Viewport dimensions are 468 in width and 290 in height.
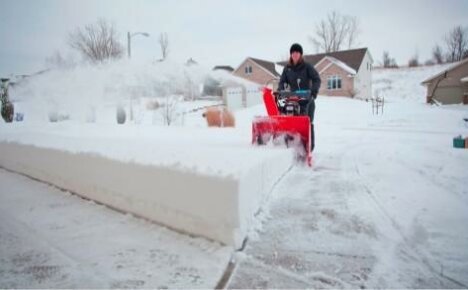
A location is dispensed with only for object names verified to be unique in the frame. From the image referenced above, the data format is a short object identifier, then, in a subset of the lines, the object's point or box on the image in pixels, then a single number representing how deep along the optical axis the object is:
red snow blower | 6.07
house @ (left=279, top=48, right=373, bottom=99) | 39.69
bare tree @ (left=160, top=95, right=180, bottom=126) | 16.50
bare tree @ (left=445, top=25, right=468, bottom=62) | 54.61
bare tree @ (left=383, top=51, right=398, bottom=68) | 82.25
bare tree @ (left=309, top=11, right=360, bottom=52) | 68.12
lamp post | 23.53
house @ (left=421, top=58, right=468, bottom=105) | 36.25
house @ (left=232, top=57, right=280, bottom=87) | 41.56
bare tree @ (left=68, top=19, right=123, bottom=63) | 36.25
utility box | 7.54
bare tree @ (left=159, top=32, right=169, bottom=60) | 58.74
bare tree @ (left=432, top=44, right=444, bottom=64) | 71.59
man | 6.76
